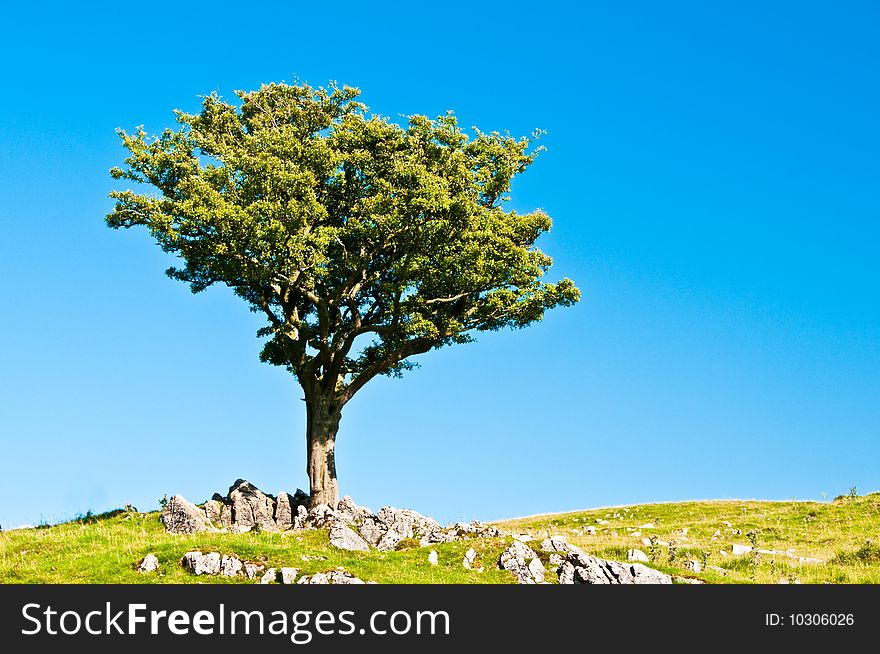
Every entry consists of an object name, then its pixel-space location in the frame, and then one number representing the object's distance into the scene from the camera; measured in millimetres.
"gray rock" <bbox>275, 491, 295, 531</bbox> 34875
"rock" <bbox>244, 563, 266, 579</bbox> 26561
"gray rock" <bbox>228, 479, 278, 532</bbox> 34344
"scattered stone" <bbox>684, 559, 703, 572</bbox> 30375
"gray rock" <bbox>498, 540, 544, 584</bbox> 27766
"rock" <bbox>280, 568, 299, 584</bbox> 26000
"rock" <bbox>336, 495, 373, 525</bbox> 33969
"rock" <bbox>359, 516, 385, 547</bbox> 32037
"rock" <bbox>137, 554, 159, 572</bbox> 27172
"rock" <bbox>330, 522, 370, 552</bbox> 30967
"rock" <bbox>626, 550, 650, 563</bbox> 31336
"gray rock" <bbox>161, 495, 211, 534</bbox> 33281
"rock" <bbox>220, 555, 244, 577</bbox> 26581
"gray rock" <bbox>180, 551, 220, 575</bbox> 26625
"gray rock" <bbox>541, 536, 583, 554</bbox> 30125
